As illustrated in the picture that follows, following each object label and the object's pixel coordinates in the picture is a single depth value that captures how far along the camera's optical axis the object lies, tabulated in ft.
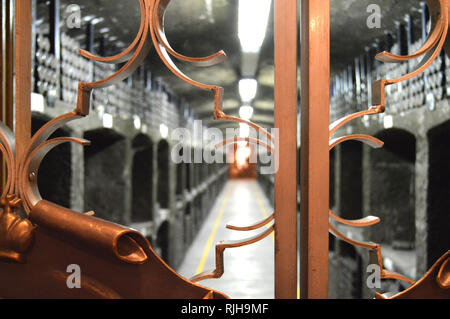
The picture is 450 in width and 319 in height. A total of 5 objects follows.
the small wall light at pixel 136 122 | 12.19
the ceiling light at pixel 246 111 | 25.58
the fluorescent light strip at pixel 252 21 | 7.57
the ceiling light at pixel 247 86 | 15.96
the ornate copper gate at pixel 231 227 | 2.76
